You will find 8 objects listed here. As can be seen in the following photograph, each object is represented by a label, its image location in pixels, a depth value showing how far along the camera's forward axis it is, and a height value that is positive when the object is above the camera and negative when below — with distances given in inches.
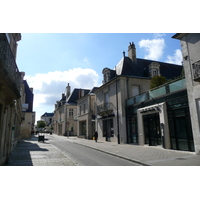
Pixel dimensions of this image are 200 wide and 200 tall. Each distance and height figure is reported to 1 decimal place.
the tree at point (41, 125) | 3366.1 +116.4
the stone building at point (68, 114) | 1596.1 +168.3
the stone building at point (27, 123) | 1081.1 +52.1
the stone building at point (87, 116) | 1066.7 +95.3
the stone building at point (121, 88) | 731.4 +195.6
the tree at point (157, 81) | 616.2 +177.7
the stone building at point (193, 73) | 376.5 +129.5
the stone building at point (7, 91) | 207.3 +63.4
